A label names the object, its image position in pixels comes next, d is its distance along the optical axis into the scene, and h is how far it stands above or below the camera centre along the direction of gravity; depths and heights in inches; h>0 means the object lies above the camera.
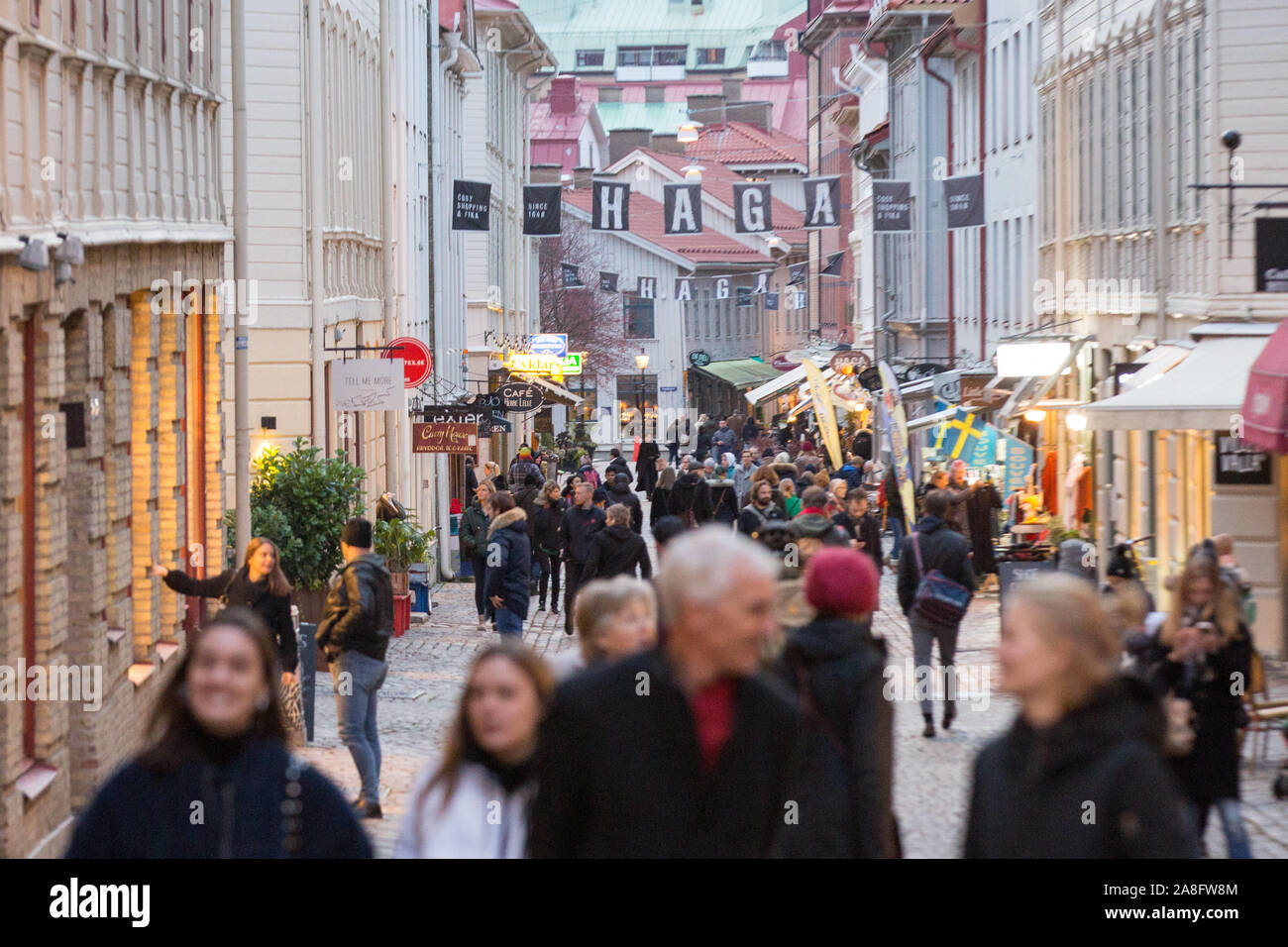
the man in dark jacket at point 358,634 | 474.0 -47.9
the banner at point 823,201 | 1653.5 +151.0
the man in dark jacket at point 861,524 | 773.3 -42.7
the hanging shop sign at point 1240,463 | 770.8 -21.0
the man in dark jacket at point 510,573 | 718.5 -53.1
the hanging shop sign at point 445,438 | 1124.5 -15.7
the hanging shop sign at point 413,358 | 1029.2 +22.5
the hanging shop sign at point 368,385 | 932.6 +9.0
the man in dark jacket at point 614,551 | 737.0 -47.7
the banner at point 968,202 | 1396.4 +125.4
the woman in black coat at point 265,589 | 496.7 -40.3
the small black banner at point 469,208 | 1466.5 +129.7
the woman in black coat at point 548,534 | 1008.2 -57.8
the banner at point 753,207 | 1695.4 +149.3
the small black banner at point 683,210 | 1689.2 +147.0
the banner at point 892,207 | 1521.9 +133.7
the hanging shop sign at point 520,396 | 1434.5 +6.3
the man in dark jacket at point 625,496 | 950.4 -39.1
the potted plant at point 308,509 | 804.0 -36.4
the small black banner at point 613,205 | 1712.6 +153.5
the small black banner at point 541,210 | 1740.9 +152.9
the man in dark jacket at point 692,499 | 1088.2 -46.1
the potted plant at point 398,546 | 943.0 -58.4
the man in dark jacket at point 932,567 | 590.9 -43.7
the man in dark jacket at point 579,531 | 879.1 -49.8
